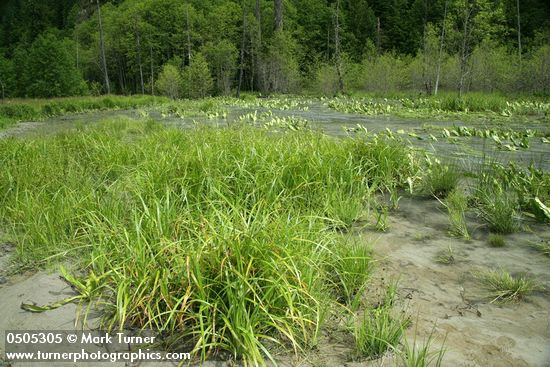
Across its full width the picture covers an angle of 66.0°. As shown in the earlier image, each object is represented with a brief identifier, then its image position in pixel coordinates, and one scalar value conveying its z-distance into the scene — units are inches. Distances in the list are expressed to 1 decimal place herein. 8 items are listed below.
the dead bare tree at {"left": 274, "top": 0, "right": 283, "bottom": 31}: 1006.4
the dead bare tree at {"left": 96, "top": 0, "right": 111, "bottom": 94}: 1712.1
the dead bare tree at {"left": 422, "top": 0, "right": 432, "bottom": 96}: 1059.6
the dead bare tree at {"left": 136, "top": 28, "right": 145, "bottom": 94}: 1945.1
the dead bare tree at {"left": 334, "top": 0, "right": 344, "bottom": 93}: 1009.7
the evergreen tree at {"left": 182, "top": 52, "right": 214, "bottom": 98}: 1274.6
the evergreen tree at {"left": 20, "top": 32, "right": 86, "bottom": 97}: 1887.3
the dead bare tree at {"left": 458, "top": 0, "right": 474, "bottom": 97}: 662.8
